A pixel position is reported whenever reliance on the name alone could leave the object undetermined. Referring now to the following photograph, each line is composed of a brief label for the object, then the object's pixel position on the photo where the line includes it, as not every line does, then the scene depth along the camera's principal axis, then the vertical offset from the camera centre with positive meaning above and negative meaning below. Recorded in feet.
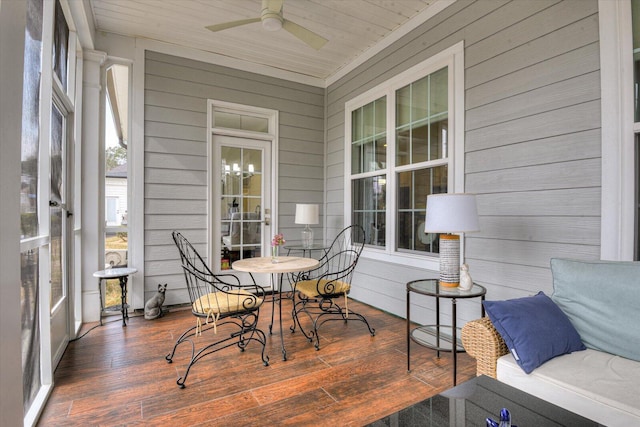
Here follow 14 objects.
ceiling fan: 8.90 +5.14
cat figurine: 11.93 -3.41
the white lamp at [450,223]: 7.47 -0.22
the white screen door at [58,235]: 8.17 -0.62
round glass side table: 7.20 -2.45
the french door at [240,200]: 14.37 +0.53
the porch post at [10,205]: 3.96 +0.08
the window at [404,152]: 10.28 +2.17
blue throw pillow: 5.30 -1.93
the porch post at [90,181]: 11.50 +1.05
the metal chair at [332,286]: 10.25 -2.41
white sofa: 4.50 -2.31
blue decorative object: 3.05 -1.88
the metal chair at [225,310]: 8.10 -2.42
